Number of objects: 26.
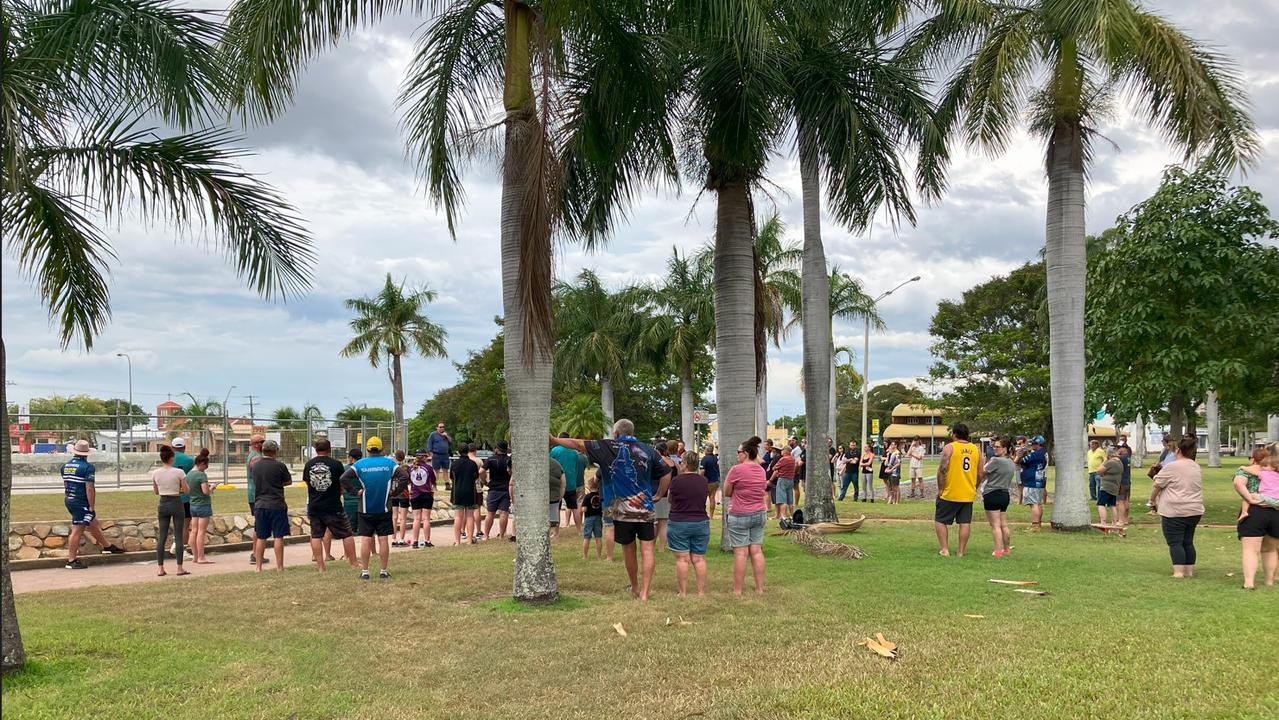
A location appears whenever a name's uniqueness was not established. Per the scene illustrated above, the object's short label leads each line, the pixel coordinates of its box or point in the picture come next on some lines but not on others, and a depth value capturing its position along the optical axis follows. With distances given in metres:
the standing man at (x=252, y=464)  12.26
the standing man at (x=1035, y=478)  15.82
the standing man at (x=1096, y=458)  18.25
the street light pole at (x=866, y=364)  39.56
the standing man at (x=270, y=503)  11.52
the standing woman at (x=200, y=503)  12.59
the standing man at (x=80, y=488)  11.88
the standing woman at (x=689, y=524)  9.17
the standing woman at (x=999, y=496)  12.27
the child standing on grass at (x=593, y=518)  12.30
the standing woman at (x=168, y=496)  11.73
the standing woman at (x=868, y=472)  25.50
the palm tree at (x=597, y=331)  39.50
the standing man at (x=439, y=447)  18.72
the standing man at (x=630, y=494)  9.16
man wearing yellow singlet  11.82
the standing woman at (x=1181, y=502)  9.97
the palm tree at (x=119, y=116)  6.20
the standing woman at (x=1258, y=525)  9.36
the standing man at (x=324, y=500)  11.19
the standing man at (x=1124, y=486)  16.14
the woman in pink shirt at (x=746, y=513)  9.23
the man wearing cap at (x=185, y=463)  13.50
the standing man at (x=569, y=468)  13.87
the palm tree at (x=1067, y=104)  14.34
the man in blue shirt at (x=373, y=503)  10.93
